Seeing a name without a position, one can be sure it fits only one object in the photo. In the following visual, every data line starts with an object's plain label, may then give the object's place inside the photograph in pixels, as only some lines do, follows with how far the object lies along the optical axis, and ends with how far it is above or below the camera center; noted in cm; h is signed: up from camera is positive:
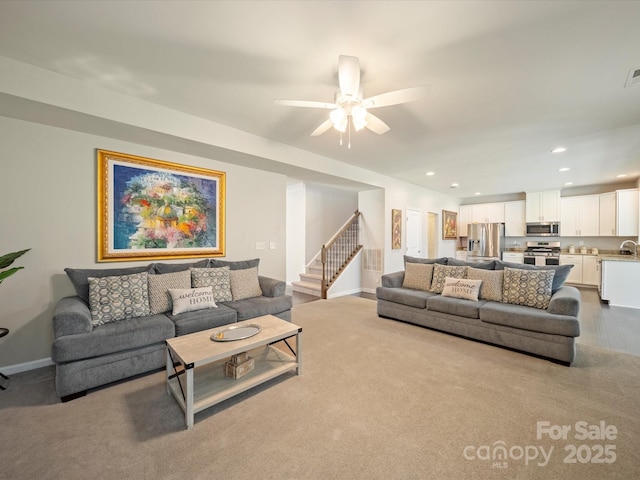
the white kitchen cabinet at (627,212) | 593 +60
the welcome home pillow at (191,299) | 291 -67
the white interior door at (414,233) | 709 +17
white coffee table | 187 -114
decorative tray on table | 220 -82
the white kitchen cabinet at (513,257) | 783 -53
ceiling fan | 196 +112
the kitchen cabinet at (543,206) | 732 +92
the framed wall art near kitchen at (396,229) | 641 +25
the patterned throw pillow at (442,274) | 392 -52
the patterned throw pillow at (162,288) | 292 -55
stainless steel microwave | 728 +27
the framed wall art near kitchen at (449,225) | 855 +46
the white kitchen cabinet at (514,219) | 792 +60
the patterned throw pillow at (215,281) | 331 -52
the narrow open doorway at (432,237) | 854 +6
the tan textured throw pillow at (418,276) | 417 -59
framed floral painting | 307 +39
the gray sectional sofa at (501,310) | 276 -87
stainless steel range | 717 -41
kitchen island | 482 -79
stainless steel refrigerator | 815 -7
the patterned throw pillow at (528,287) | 317 -60
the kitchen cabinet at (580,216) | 675 +59
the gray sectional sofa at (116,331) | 212 -84
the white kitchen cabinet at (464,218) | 902 +71
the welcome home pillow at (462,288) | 356 -68
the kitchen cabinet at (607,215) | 642 +58
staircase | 592 -54
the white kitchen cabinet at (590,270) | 664 -80
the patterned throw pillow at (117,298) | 254 -58
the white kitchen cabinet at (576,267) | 690 -74
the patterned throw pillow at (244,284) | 356 -61
